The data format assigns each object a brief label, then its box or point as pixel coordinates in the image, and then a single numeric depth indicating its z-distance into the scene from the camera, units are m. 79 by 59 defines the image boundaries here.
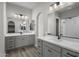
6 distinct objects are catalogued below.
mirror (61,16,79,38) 1.66
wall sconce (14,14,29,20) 3.99
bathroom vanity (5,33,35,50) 3.20
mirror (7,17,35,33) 3.79
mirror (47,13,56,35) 2.45
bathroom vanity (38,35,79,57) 1.13
